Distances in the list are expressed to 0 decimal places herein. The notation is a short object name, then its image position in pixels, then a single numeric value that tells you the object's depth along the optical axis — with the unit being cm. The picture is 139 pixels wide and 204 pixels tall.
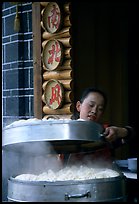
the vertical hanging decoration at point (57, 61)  416
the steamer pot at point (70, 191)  236
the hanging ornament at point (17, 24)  438
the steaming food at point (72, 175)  251
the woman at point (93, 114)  319
